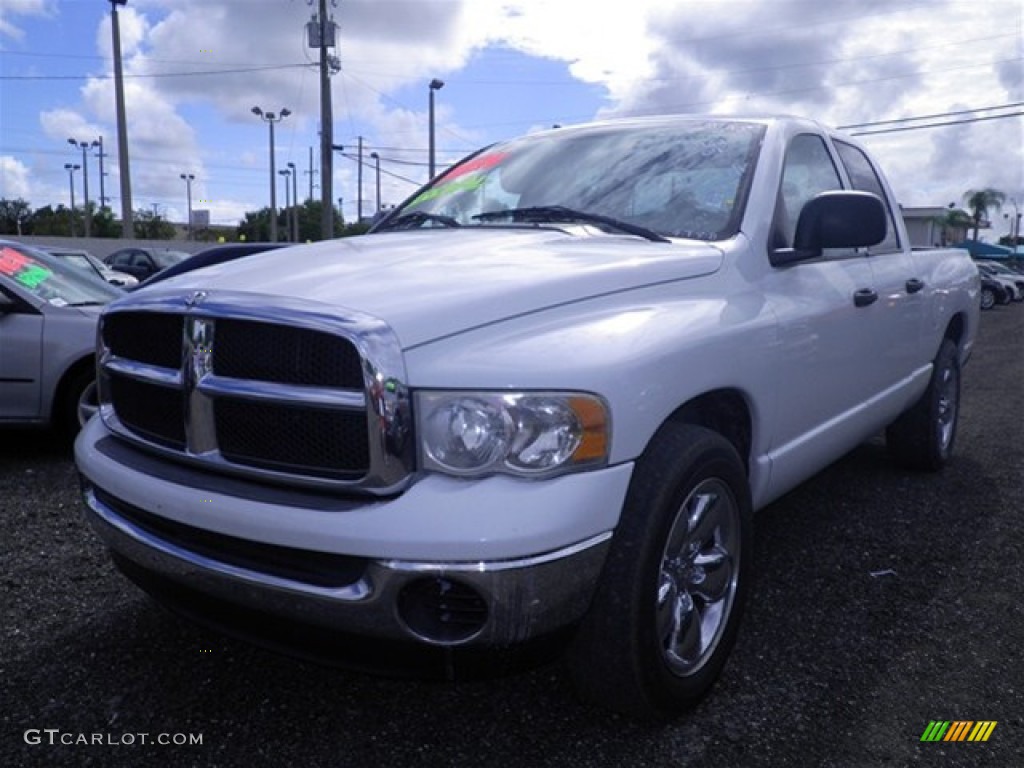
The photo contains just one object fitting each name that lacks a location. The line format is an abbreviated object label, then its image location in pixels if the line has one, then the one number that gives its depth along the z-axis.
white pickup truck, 1.93
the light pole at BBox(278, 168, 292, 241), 74.94
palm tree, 86.88
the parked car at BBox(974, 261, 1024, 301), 30.49
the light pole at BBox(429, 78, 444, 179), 34.44
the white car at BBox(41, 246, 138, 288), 14.31
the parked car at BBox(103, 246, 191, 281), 22.19
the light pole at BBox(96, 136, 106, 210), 83.81
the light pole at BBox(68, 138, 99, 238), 72.81
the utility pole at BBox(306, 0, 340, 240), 24.41
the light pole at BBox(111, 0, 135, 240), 30.05
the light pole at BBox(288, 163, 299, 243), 68.62
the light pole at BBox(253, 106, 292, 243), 50.99
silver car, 5.03
